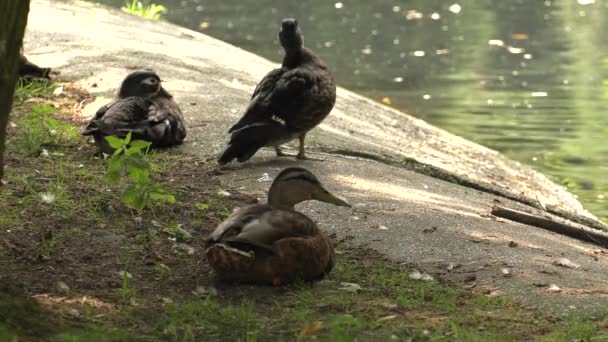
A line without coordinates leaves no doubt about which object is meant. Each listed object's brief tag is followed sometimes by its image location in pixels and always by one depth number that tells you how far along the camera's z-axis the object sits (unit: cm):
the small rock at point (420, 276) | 1169
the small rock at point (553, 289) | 1146
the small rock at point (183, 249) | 1212
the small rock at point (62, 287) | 1064
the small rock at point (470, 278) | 1174
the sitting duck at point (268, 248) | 1062
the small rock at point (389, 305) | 1055
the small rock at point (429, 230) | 1334
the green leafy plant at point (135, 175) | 1241
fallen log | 1516
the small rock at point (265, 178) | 1514
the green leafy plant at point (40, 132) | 1576
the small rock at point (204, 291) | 1079
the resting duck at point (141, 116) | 1580
